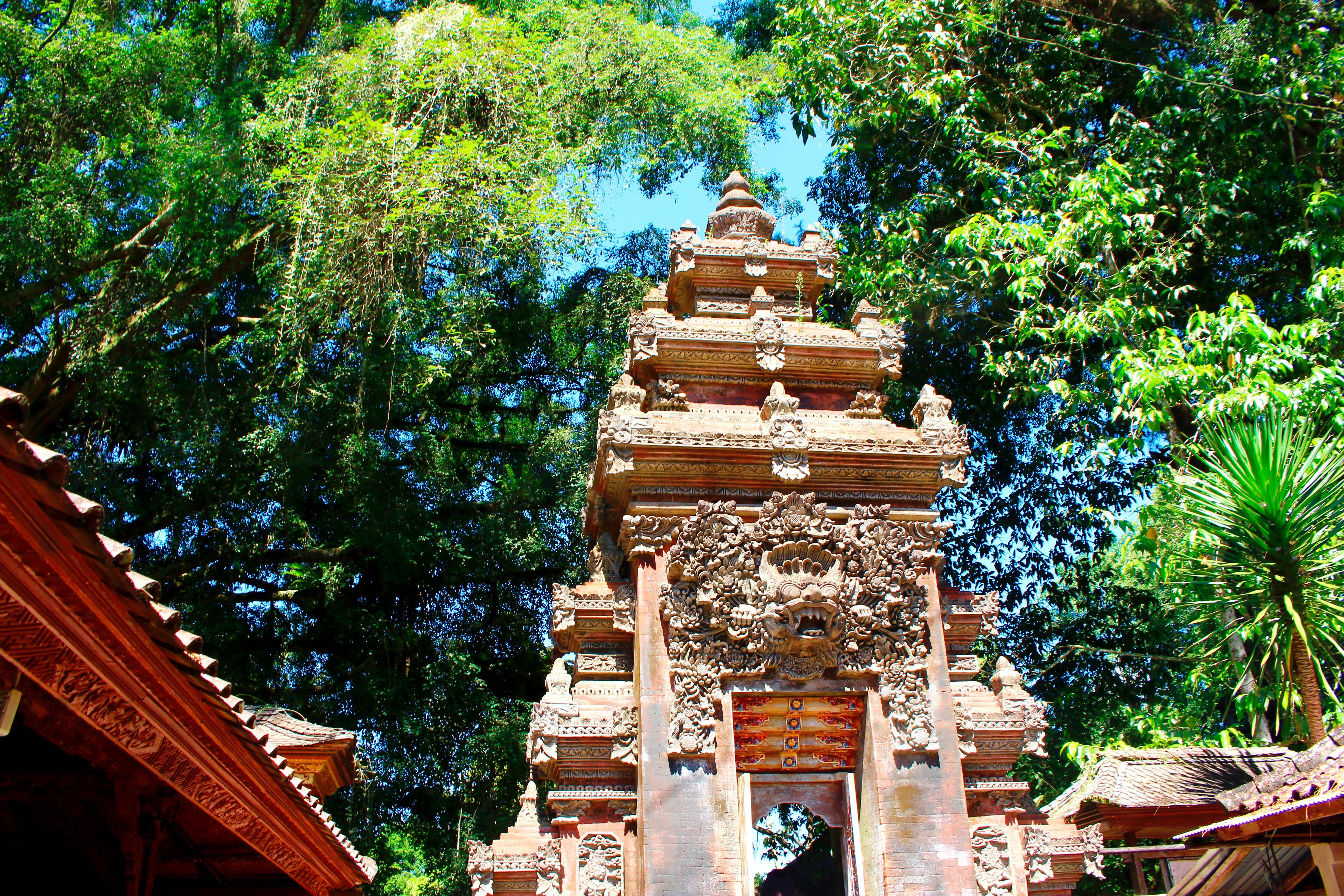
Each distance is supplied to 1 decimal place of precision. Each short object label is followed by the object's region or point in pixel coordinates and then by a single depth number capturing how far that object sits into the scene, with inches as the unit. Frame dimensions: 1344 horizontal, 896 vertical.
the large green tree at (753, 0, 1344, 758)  450.9
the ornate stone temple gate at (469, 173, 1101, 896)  305.7
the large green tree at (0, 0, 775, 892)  553.3
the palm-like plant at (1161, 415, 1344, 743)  284.7
